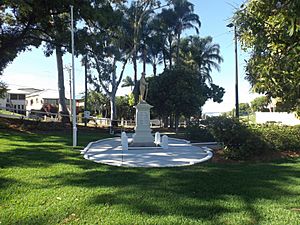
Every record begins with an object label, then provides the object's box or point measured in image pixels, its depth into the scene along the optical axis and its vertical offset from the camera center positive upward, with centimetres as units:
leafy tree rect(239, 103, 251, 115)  9331 +391
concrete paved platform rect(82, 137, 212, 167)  956 -134
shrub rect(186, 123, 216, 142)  1669 -84
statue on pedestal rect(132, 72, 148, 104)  1603 +167
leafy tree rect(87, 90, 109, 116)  5891 +334
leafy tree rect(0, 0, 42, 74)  1811 +594
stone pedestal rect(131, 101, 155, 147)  1434 -43
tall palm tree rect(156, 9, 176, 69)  3572 +1114
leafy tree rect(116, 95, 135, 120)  5119 +158
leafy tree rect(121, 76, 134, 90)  4731 +605
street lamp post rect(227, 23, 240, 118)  2325 +219
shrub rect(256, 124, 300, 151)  1120 -73
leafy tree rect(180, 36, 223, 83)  4253 +943
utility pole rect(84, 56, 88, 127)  3316 +550
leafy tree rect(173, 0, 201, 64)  3584 +1256
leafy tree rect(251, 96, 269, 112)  6103 +288
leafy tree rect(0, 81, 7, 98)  1952 +200
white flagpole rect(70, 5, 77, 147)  1315 +1
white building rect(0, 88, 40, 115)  6893 +487
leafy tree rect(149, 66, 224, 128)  2941 +257
